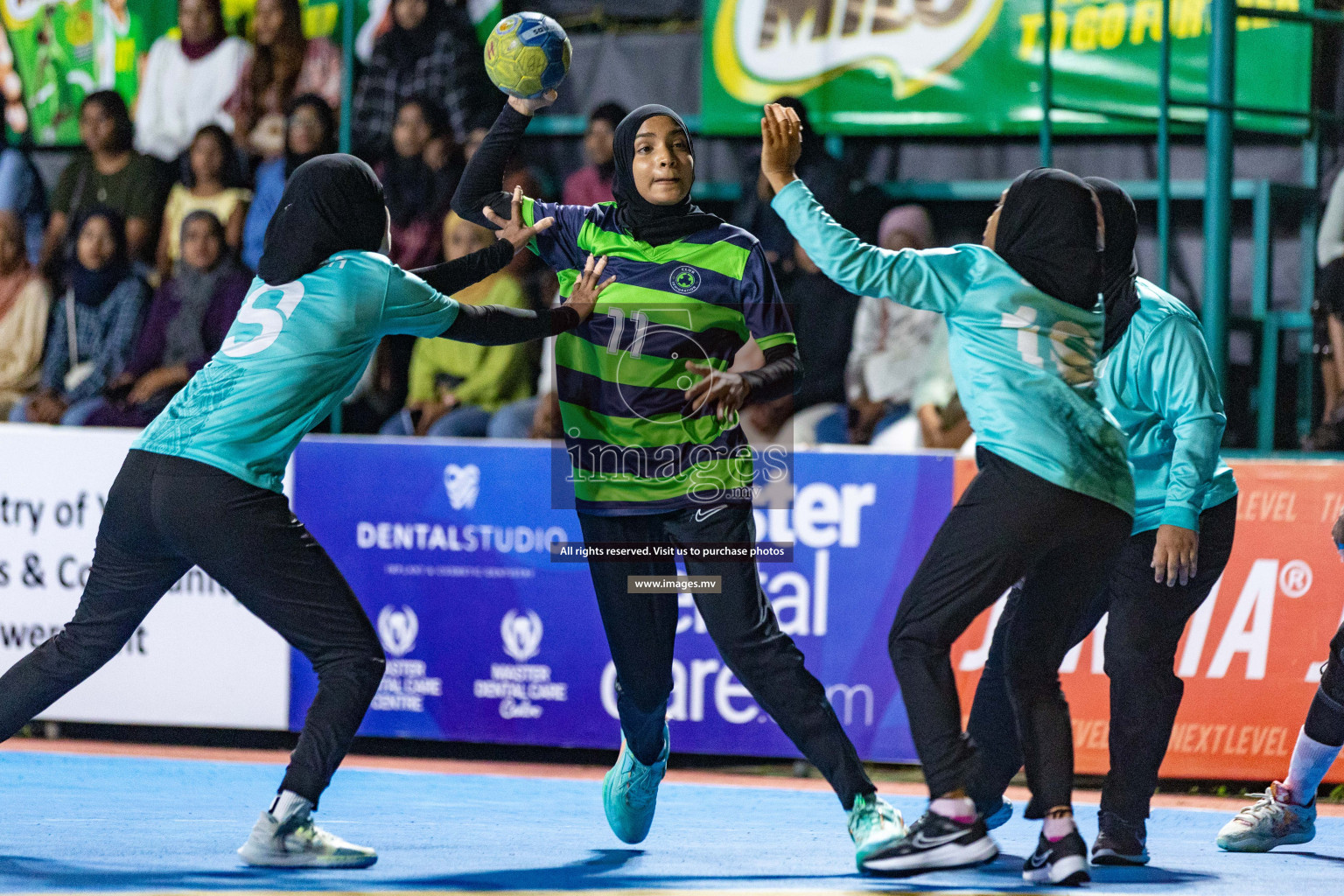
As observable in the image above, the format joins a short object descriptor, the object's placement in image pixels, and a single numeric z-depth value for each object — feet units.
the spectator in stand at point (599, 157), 59.11
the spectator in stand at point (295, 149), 61.26
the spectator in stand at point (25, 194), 68.80
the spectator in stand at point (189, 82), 66.44
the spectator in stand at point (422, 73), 61.87
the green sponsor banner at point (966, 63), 56.39
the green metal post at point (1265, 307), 52.60
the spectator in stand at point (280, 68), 65.21
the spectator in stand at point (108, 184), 64.49
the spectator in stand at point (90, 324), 61.57
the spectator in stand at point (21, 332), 63.67
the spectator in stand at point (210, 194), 62.49
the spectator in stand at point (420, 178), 59.93
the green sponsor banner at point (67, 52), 69.31
